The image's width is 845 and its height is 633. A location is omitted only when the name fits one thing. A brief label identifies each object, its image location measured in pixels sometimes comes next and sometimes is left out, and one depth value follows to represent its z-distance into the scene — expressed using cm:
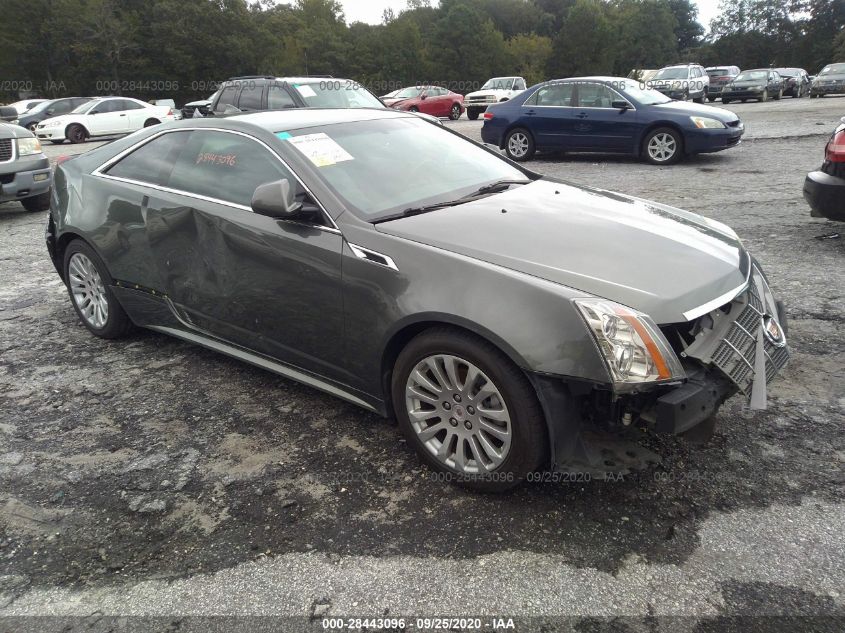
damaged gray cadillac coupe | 249
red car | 2625
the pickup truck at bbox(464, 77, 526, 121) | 2641
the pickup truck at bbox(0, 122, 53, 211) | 883
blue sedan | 1082
